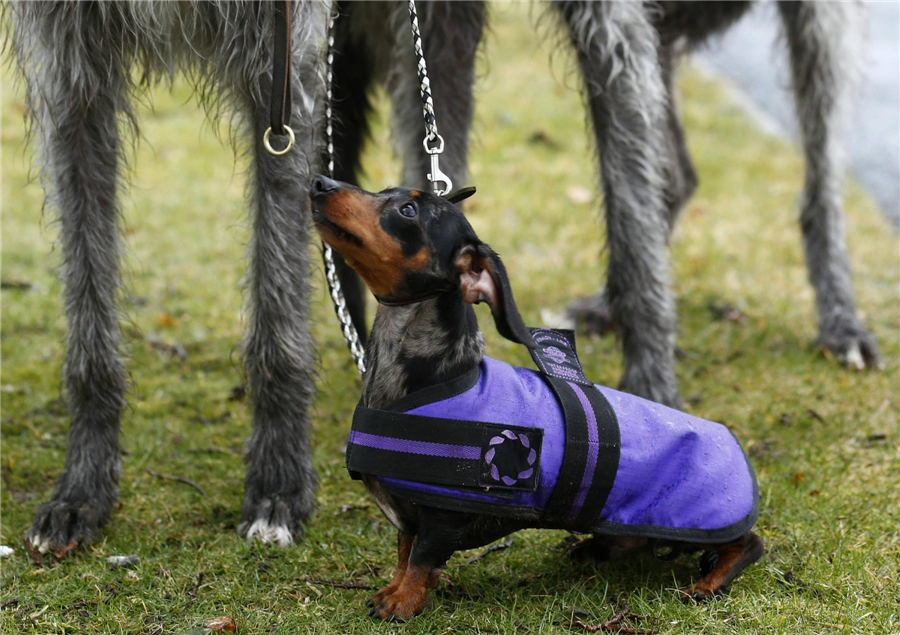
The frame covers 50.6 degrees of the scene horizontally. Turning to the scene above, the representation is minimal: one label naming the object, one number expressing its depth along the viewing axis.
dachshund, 2.48
